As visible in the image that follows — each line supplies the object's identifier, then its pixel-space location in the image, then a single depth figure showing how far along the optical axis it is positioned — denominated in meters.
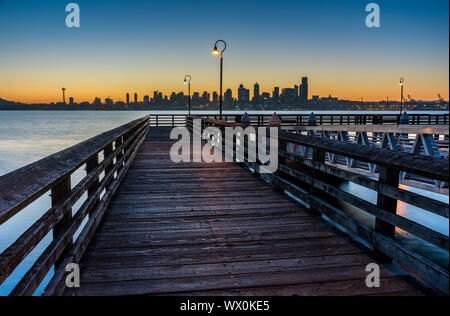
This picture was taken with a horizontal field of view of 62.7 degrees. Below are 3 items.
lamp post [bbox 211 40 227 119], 17.70
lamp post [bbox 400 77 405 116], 40.72
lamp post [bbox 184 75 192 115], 36.09
